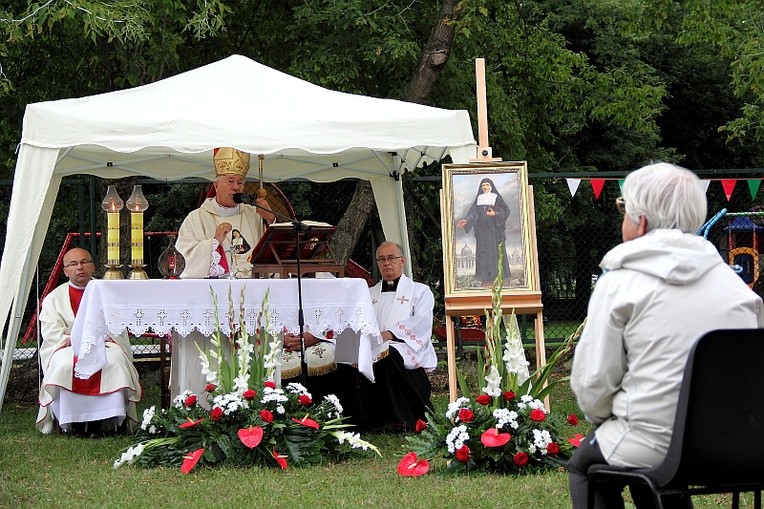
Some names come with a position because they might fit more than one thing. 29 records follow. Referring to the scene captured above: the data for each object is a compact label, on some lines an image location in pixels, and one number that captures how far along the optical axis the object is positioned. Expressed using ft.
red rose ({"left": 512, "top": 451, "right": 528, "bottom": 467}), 20.42
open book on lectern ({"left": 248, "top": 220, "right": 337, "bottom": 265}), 25.49
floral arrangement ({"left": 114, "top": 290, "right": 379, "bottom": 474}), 22.13
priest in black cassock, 28.02
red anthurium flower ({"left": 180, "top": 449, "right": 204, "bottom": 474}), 21.32
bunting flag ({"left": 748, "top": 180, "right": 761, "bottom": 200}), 36.47
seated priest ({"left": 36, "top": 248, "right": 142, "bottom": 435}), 27.94
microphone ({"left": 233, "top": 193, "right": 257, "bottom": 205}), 23.70
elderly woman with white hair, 10.84
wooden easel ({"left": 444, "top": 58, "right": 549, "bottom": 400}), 23.46
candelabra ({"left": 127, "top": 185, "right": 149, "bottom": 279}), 26.61
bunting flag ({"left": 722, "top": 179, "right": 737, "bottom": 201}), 36.35
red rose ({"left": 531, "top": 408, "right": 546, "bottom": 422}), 20.66
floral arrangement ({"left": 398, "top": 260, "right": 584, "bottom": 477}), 20.56
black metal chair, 10.52
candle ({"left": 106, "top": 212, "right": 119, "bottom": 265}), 26.84
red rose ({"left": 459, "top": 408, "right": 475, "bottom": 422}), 20.62
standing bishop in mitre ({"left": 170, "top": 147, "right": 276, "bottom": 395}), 25.73
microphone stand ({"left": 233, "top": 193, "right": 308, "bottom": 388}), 23.61
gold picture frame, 23.75
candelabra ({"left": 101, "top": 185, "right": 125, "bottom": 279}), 26.66
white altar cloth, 23.90
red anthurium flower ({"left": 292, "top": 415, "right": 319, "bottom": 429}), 22.61
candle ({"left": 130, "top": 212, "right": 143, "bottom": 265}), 26.63
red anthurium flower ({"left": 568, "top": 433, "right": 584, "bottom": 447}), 21.21
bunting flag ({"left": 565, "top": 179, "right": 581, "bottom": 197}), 36.32
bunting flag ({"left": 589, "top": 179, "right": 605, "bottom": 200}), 36.31
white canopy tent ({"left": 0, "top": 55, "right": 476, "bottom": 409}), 23.97
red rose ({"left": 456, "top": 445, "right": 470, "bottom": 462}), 20.36
